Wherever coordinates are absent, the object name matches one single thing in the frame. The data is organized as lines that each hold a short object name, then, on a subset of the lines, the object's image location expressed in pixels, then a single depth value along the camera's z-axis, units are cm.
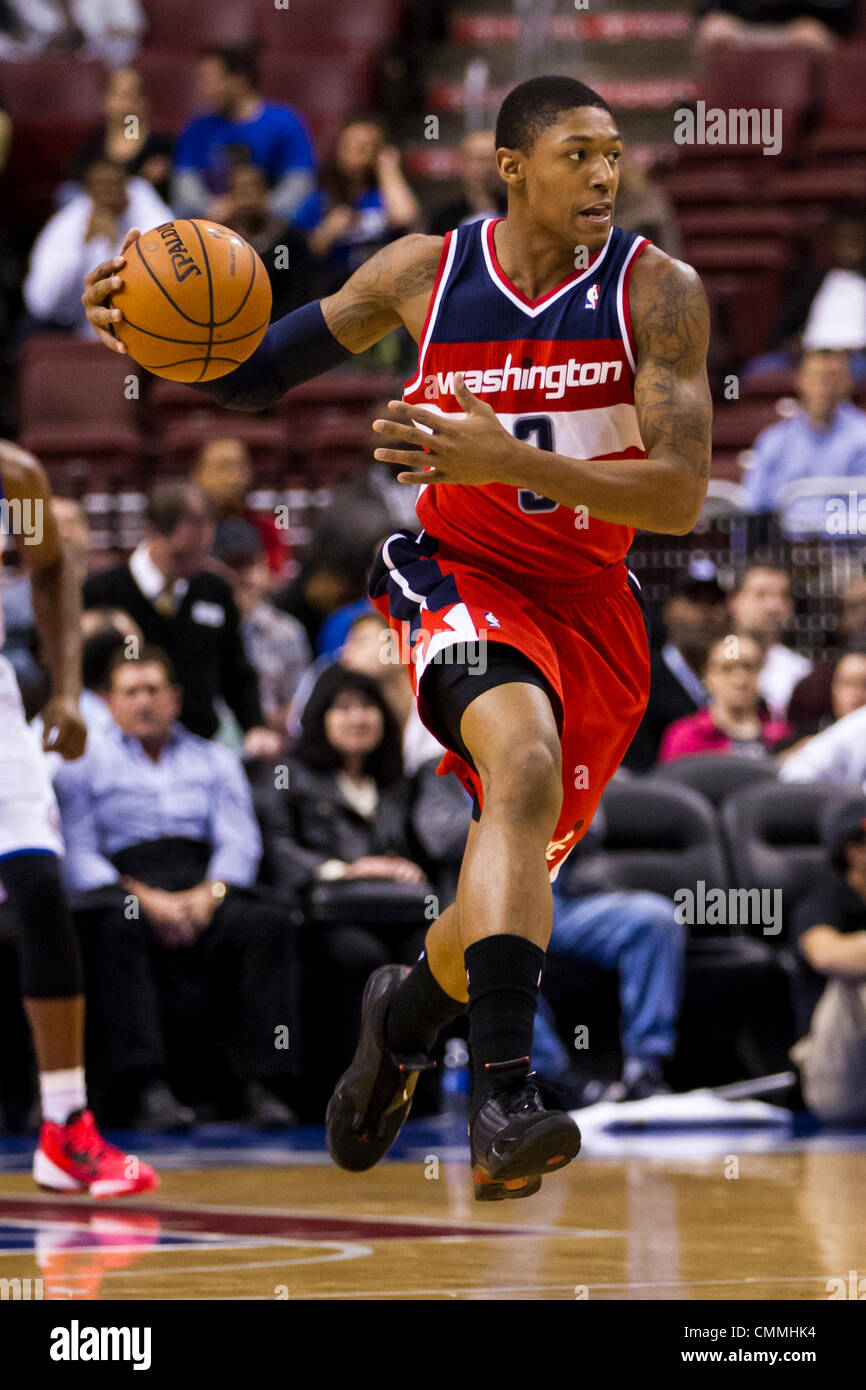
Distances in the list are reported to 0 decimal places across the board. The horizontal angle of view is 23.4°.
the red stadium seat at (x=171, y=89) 1438
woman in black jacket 778
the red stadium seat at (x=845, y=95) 1360
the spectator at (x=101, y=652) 774
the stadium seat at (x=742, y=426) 1146
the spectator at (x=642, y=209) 1144
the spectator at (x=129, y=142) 1259
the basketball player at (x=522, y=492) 371
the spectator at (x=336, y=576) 926
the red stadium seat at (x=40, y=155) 1429
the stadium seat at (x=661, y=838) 806
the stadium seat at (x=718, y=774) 838
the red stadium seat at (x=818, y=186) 1314
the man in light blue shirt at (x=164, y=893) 731
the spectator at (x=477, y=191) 1138
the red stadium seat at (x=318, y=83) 1433
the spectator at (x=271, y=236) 1107
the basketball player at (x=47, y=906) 539
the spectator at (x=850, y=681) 819
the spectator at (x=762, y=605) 905
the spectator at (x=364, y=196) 1180
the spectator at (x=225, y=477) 973
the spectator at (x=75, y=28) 1525
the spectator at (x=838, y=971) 726
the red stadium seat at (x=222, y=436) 1140
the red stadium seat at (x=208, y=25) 1526
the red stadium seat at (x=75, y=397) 1190
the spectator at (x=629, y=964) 741
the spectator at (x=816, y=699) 884
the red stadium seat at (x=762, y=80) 1372
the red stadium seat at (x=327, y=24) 1512
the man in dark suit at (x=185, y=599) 830
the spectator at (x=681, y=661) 888
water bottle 800
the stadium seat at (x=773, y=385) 1166
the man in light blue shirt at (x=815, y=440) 1036
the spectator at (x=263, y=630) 921
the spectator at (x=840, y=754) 818
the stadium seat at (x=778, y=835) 806
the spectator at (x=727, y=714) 862
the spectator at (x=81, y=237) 1193
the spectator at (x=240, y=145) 1264
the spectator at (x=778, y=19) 1432
